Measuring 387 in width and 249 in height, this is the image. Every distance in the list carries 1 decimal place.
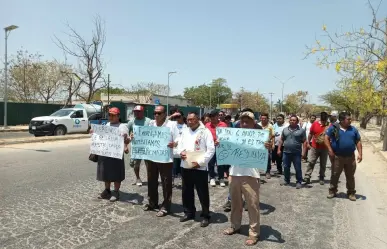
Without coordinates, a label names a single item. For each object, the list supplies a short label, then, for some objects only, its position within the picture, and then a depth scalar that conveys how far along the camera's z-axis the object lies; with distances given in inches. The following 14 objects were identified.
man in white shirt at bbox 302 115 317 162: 490.6
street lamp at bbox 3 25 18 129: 915.7
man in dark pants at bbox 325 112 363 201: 271.0
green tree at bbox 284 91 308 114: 3563.0
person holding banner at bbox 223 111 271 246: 180.7
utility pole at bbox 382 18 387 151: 597.3
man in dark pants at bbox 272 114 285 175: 390.0
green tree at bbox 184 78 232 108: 4146.2
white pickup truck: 772.6
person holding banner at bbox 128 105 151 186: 268.2
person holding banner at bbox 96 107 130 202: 246.2
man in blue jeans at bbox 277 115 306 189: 315.6
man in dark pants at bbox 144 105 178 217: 221.5
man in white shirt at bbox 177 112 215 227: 200.2
